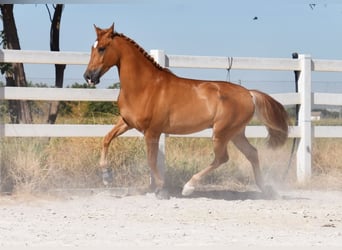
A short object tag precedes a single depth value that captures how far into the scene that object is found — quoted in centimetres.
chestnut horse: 1803
